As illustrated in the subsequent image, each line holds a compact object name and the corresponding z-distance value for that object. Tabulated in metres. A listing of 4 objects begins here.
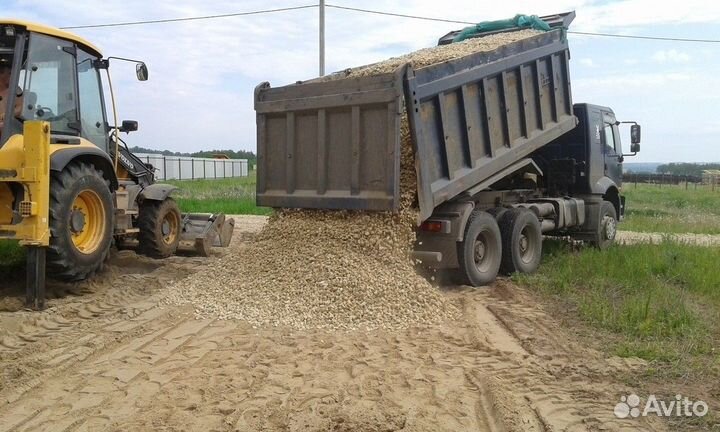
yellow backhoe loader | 6.07
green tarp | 9.89
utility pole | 18.55
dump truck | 6.72
